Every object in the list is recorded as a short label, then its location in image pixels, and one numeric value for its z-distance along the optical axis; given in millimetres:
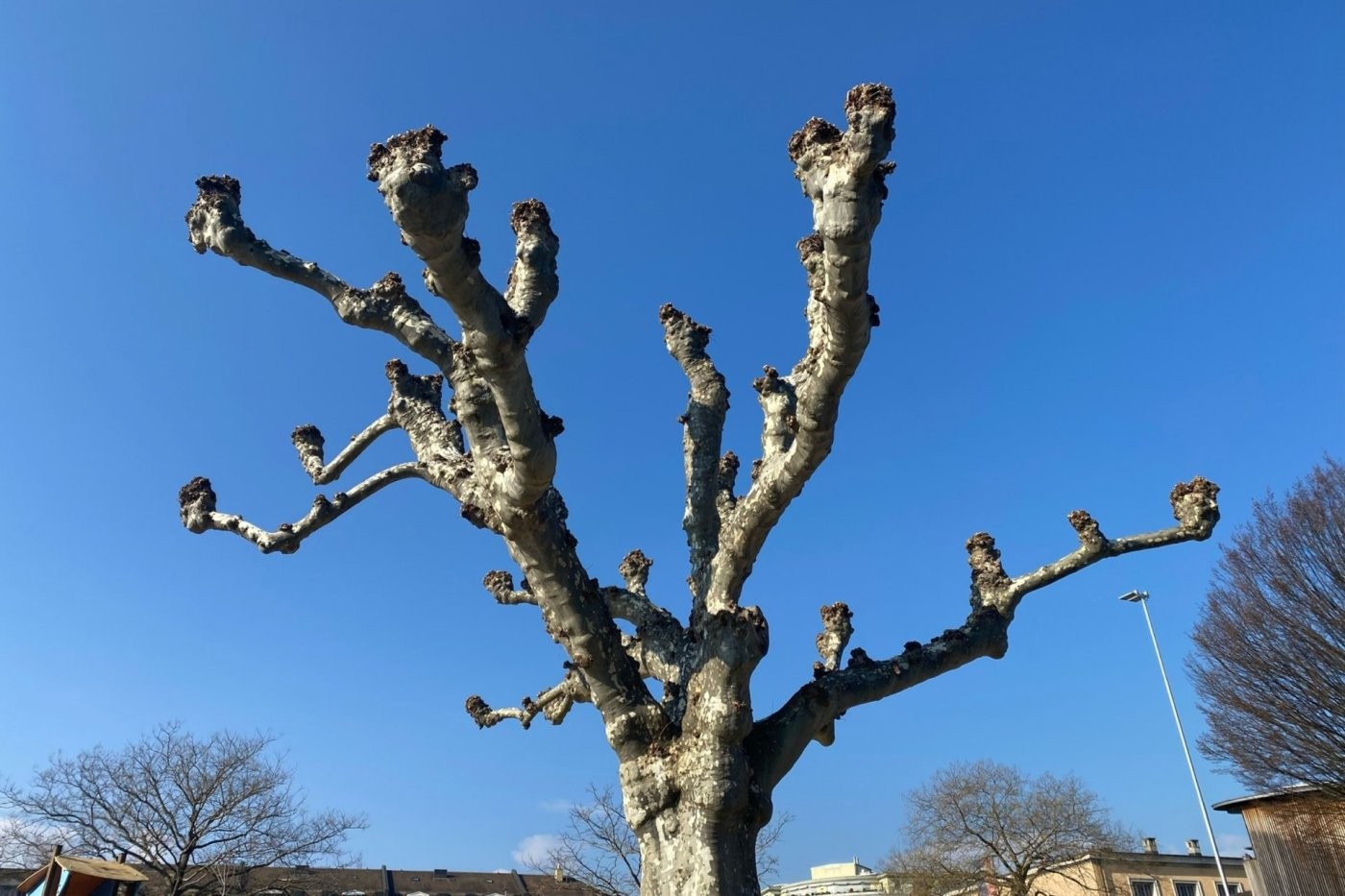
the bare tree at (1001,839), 28469
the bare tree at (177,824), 23500
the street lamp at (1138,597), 33375
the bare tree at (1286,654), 16828
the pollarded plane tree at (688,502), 4469
